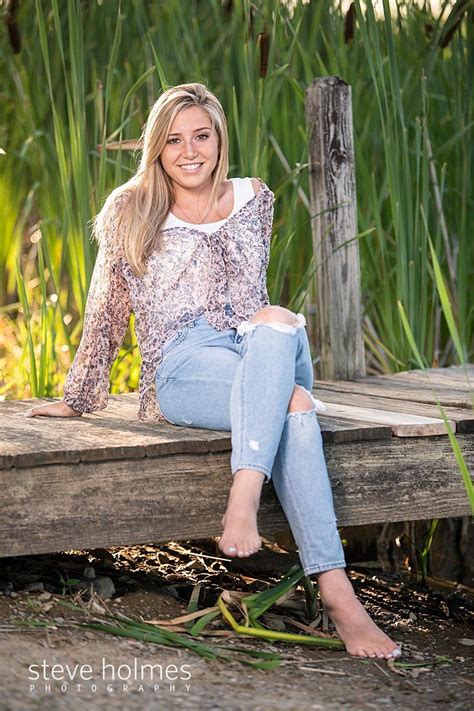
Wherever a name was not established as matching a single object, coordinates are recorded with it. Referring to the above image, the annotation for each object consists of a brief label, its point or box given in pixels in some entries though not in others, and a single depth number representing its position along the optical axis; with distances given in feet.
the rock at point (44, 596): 14.28
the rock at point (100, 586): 14.97
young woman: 15.10
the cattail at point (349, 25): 19.35
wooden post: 19.57
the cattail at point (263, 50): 18.51
